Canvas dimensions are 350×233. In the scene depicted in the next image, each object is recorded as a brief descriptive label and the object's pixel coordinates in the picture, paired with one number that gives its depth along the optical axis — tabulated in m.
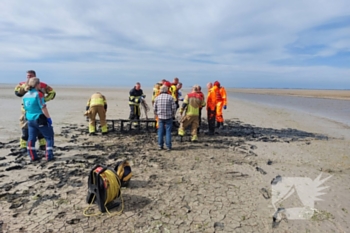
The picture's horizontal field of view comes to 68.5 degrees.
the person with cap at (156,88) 10.16
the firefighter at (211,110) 9.91
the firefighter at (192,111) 8.45
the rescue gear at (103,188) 3.90
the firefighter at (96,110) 9.20
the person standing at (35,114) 5.86
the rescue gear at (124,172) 4.71
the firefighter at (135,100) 10.74
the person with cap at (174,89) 10.69
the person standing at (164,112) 7.54
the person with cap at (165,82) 9.60
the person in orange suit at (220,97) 10.10
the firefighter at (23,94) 6.64
